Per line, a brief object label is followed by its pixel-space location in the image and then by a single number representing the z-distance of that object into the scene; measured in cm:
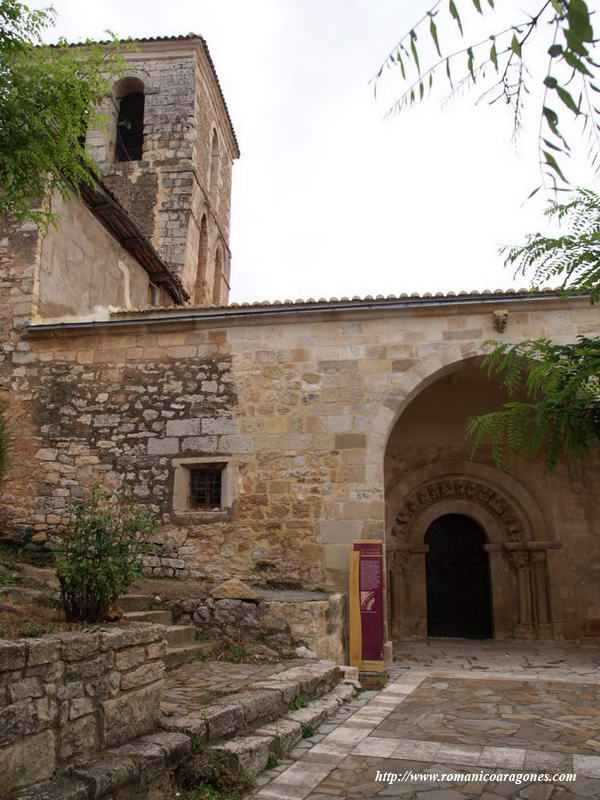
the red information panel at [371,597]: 695
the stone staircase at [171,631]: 536
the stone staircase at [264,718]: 357
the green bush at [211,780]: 323
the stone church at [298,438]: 826
